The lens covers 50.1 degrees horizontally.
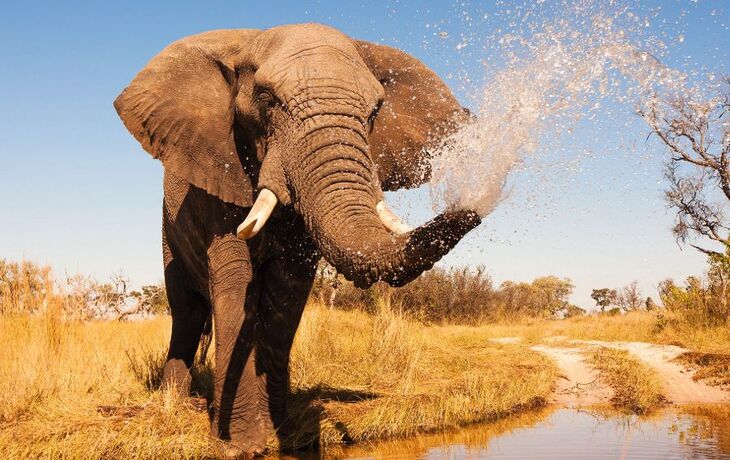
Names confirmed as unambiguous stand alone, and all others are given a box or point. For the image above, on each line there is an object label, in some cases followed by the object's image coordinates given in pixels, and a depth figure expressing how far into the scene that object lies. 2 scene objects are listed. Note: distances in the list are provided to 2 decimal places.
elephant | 4.25
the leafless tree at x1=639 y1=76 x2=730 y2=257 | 21.16
